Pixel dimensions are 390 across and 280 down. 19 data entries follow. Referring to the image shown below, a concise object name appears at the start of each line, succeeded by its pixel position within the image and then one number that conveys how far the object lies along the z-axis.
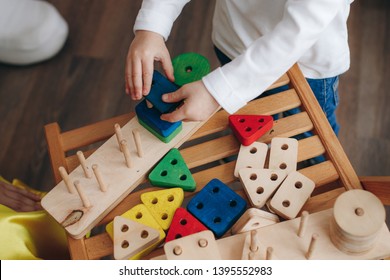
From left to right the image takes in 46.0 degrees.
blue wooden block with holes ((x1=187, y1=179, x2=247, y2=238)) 0.60
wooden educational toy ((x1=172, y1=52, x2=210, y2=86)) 0.68
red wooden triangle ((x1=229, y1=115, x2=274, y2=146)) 0.66
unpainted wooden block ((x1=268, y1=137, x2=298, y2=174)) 0.65
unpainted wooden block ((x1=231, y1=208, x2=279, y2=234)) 0.57
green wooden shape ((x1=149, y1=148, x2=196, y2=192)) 0.64
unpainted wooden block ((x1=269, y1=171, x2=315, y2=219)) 0.60
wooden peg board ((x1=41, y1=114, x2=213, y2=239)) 0.61
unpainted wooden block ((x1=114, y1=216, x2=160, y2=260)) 0.58
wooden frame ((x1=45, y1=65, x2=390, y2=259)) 0.61
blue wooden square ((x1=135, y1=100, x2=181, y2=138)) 0.65
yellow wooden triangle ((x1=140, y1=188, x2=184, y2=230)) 0.61
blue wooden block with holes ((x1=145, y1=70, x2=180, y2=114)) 0.65
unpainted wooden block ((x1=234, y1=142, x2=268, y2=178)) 0.65
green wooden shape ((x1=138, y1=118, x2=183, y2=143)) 0.67
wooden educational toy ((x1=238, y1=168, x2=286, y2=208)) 0.62
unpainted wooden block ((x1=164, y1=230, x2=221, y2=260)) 0.55
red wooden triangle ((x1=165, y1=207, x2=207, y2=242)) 0.59
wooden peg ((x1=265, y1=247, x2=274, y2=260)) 0.52
